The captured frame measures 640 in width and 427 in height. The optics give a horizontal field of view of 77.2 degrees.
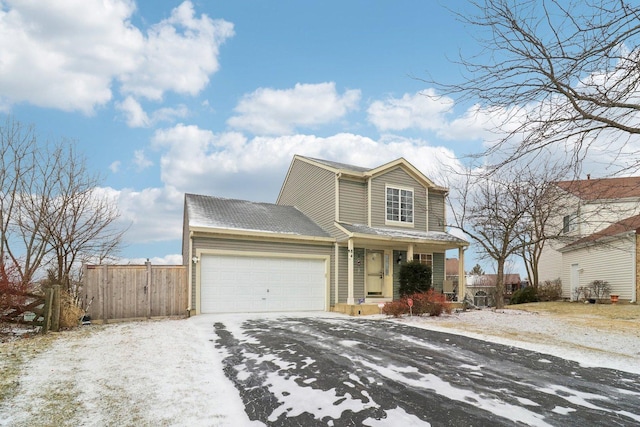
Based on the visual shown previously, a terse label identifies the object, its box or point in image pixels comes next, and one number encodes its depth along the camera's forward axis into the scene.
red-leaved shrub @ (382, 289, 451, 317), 13.25
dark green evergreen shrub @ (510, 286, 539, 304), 23.80
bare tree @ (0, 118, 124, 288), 13.74
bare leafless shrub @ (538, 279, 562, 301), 24.47
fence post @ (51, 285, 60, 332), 10.18
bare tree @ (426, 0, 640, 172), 4.68
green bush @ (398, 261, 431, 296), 16.16
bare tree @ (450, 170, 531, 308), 16.78
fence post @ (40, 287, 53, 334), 9.98
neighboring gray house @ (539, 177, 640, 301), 19.08
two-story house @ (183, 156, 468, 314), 14.17
